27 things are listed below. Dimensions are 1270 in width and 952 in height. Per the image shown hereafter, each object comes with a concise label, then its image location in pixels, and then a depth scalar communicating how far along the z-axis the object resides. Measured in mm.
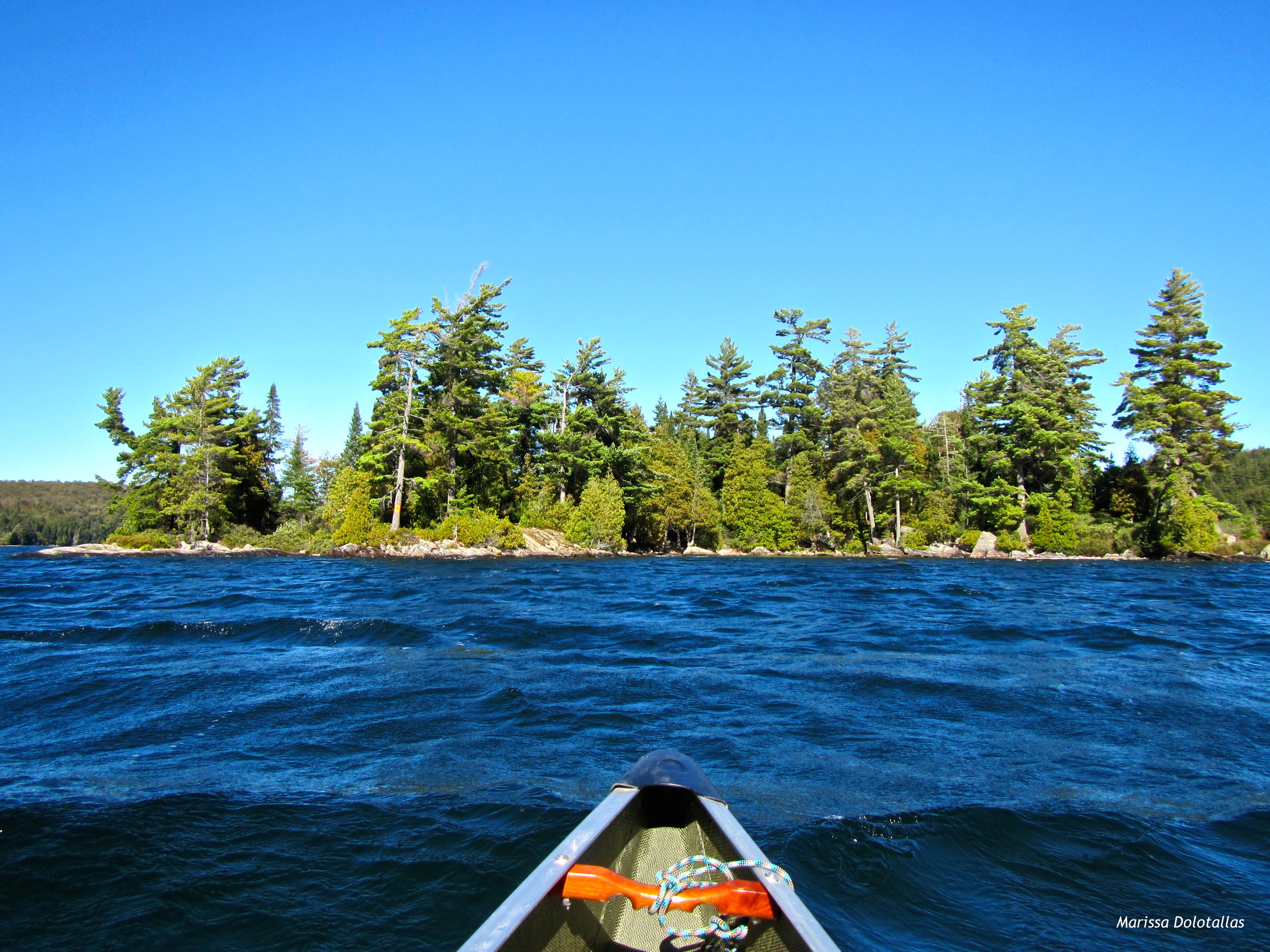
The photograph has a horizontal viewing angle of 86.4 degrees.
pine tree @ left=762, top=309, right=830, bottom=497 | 56156
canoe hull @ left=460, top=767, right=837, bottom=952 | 2619
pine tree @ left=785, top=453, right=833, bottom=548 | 48969
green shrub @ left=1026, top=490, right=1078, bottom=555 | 42250
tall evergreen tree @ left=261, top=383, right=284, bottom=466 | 68125
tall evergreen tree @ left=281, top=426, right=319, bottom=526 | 64250
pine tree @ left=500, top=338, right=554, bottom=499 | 48312
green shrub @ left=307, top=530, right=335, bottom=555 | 41344
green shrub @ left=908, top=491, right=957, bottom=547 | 46906
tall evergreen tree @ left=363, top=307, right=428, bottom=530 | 40875
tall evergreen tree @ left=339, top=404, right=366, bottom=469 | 73188
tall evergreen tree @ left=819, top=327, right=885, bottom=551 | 48219
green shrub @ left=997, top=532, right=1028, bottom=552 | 43375
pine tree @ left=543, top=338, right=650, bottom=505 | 47375
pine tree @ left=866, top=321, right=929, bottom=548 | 47750
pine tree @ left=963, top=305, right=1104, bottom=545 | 44250
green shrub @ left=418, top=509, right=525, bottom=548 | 40875
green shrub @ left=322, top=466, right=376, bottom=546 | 39875
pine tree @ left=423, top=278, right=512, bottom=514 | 42812
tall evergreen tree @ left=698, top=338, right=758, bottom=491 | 59844
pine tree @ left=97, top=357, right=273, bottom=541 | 44312
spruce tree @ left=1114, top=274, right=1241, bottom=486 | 39844
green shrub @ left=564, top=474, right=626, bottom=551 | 44250
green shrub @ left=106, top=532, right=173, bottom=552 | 42062
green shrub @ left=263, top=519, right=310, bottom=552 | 44438
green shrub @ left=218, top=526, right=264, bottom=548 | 44094
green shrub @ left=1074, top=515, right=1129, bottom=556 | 42156
